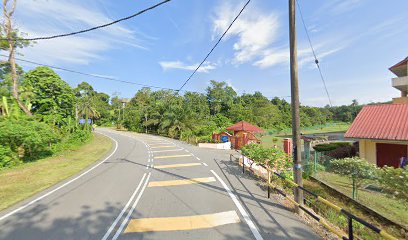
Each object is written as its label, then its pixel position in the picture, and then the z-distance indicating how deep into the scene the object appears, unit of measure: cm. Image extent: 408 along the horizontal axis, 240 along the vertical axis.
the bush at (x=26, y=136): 1391
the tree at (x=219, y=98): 5912
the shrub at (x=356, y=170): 878
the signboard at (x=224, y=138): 2344
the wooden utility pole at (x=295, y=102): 616
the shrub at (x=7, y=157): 1374
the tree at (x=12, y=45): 1907
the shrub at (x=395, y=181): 604
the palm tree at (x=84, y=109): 5288
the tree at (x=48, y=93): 2336
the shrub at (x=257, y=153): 984
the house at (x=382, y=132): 1316
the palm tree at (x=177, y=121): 3484
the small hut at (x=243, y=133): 2085
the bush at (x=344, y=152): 1788
